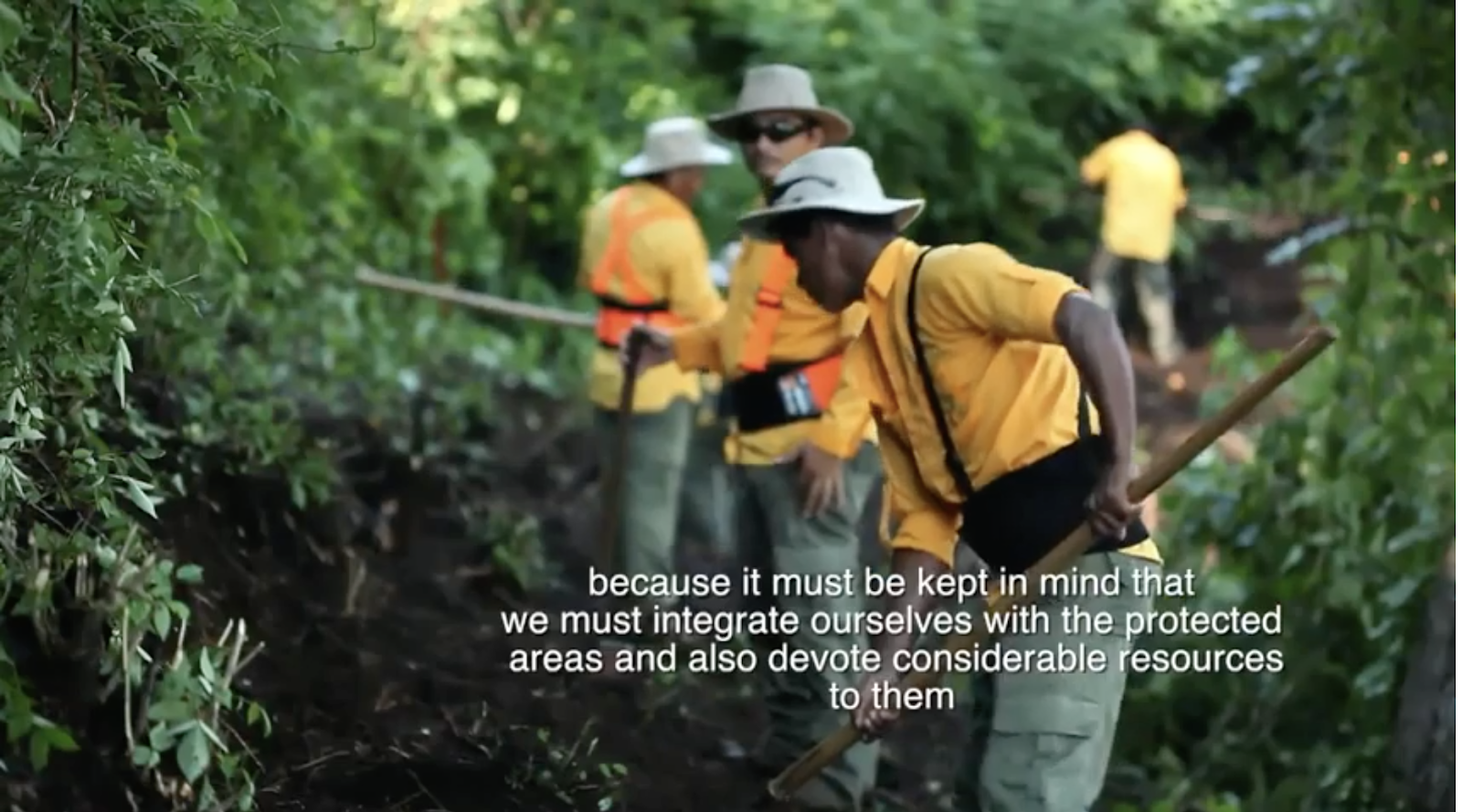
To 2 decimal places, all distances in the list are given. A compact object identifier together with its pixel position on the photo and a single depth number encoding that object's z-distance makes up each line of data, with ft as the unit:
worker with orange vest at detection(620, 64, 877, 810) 19.31
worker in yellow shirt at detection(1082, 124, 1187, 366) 43.45
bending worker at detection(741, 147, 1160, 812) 13.93
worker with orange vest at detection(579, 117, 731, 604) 24.89
